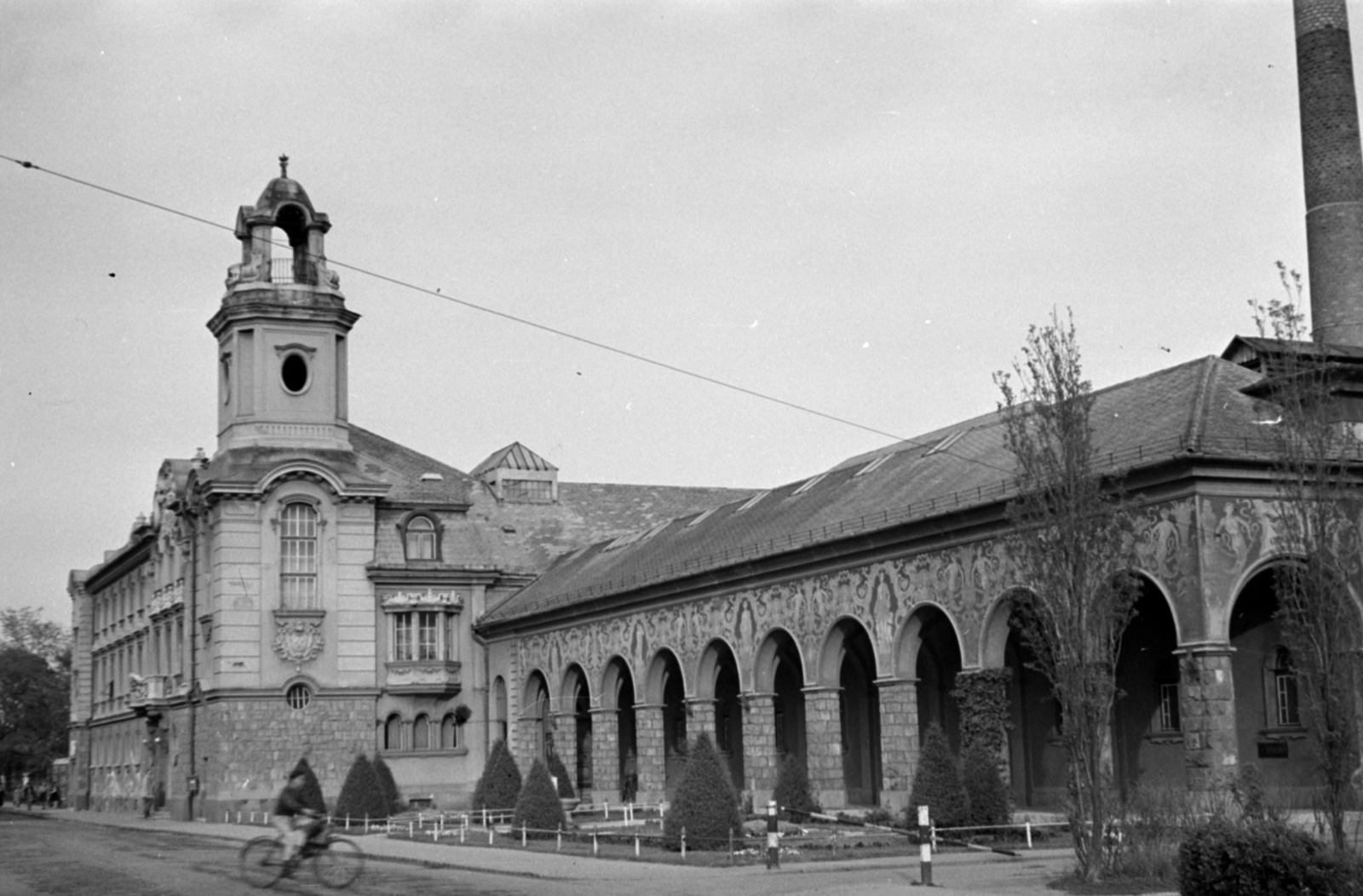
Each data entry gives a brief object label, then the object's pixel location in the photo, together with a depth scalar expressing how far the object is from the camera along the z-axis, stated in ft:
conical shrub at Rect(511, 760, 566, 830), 122.42
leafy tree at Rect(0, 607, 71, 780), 356.38
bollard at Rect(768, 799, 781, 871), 90.02
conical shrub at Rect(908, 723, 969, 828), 105.19
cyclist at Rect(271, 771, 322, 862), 83.05
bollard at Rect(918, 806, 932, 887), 76.69
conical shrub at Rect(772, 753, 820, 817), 128.67
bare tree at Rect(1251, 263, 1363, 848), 74.90
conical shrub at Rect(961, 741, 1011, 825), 106.01
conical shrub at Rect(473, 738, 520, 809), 146.72
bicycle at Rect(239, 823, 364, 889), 82.74
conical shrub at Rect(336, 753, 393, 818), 162.40
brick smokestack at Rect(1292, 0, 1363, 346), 145.89
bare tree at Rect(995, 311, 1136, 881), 79.61
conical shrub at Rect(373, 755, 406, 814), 167.84
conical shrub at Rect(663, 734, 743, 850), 102.83
